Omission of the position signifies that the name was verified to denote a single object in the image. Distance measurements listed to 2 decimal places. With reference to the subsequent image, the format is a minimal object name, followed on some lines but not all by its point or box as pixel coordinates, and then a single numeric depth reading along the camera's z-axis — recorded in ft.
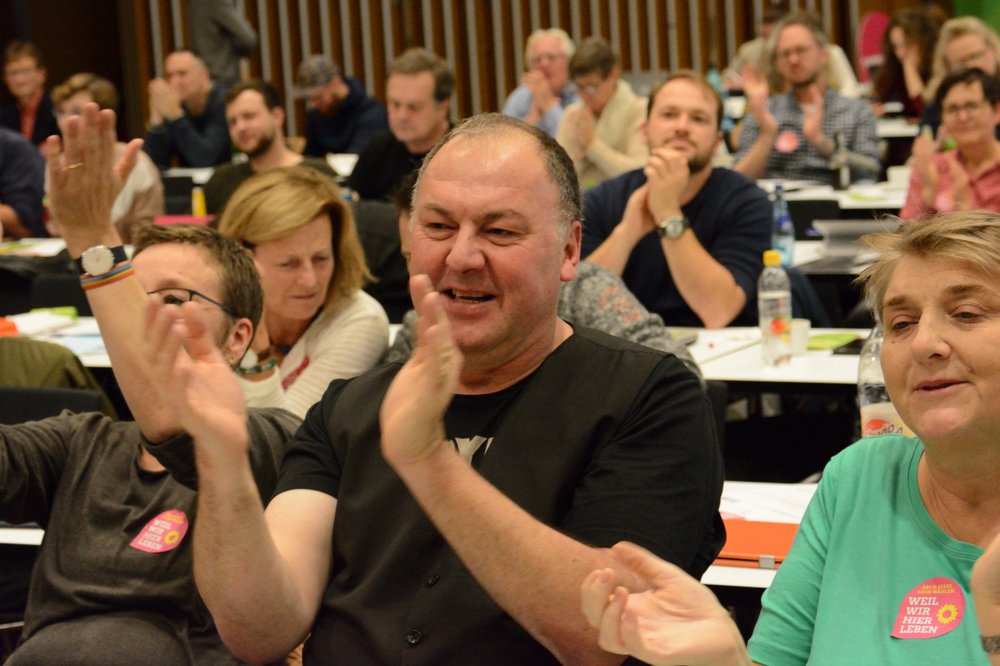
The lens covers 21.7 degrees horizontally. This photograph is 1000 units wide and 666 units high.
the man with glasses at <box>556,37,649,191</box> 45.84
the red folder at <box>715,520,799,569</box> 14.38
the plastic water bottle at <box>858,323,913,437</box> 16.54
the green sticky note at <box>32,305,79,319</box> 30.25
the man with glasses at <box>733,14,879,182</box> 46.78
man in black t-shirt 10.43
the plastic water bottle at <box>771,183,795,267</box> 32.74
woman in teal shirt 10.65
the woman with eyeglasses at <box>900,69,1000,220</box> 35.40
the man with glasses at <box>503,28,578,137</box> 60.70
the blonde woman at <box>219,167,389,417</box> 20.73
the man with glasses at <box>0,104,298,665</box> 14.06
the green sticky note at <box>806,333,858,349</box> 24.50
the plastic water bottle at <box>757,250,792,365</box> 23.24
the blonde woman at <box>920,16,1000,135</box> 51.36
